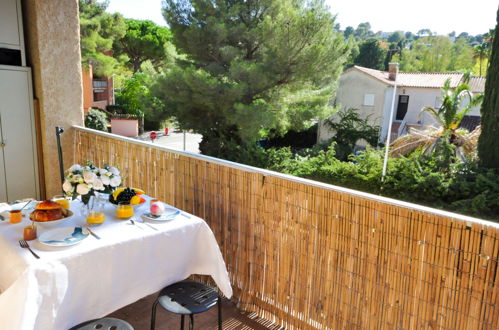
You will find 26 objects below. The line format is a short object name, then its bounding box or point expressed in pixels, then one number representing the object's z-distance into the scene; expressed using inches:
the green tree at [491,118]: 375.2
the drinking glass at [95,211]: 83.8
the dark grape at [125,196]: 91.4
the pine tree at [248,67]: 442.6
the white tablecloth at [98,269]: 63.7
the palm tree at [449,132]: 461.4
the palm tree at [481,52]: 1348.4
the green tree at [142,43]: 1221.7
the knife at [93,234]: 77.6
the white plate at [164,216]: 87.1
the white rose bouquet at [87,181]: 82.7
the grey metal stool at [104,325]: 66.9
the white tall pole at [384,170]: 362.6
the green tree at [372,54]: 1576.0
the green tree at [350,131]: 663.1
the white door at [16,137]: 159.3
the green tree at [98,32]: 569.3
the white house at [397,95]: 936.3
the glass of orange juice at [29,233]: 74.6
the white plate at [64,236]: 72.3
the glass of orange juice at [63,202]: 92.1
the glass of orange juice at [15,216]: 82.8
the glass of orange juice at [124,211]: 88.1
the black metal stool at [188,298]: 74.8
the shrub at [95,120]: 599.5
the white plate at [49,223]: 80.1
